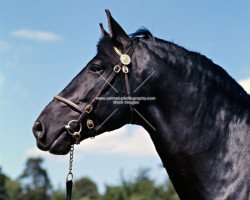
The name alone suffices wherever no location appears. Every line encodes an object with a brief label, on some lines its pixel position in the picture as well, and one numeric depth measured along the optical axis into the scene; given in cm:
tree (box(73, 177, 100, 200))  10012
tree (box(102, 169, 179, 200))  5772
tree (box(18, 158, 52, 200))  8519
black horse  455
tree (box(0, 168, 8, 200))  7389
